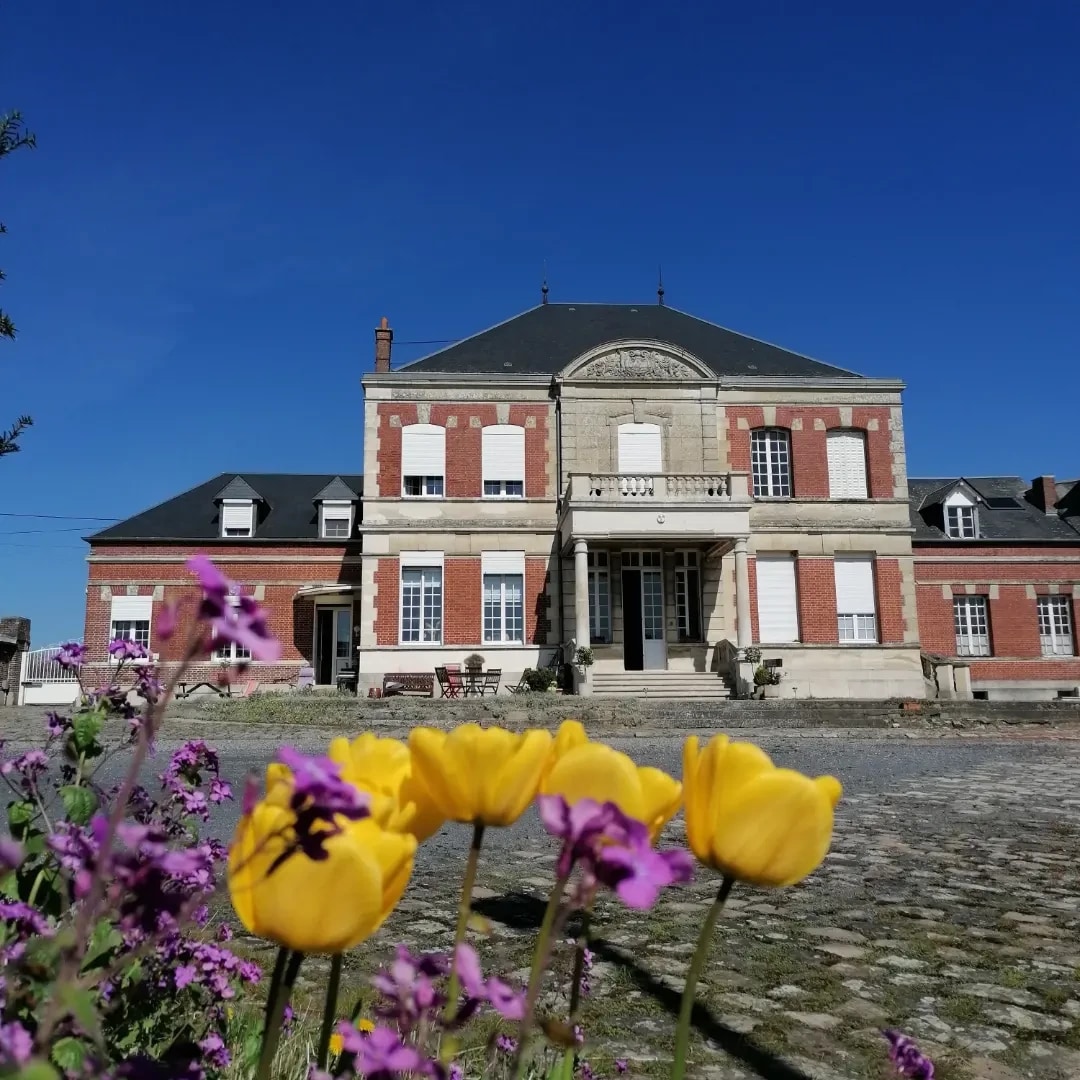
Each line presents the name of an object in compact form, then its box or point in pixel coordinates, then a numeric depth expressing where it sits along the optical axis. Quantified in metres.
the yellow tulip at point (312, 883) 0.71
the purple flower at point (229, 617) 0.58
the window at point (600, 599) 22.25
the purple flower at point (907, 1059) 0.93
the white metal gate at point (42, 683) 25.06
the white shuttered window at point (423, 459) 22.95
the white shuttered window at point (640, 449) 22.83
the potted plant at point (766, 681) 19.94
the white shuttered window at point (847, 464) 23.58
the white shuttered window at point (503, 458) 23.06
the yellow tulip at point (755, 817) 0.84
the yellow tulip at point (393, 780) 0.84
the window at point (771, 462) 23.50
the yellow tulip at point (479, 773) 0.85
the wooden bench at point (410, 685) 20.42
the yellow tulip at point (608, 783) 0.81
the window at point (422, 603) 22.33
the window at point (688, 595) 22.52
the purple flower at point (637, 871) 0.59
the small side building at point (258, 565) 24.75
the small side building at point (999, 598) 26.27
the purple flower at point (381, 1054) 0.61
